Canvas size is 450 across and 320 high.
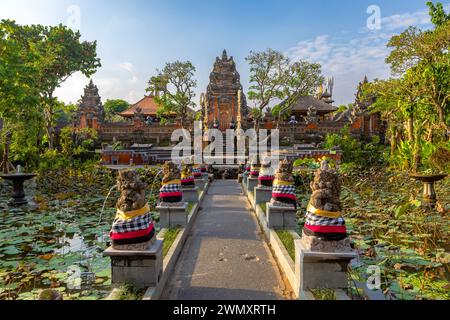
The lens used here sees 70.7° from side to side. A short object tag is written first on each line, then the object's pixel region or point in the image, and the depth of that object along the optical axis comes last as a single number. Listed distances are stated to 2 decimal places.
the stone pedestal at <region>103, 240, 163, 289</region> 4.14
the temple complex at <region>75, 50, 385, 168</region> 30.69
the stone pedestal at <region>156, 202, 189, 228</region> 7.21
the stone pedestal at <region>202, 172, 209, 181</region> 15.14
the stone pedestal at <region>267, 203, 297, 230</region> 7.01
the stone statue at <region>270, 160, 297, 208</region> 7.21
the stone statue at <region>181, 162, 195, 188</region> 10.32
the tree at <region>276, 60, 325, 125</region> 28.34
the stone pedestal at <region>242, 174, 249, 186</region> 14.48
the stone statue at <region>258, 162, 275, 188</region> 9.62
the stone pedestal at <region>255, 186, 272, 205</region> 9.48
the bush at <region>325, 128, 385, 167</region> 22.27
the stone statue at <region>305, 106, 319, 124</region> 31.08
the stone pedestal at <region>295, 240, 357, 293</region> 4.09
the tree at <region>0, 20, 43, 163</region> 11.94
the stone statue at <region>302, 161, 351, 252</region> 4.13
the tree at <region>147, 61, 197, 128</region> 30.25
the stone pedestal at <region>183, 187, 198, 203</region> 10.09
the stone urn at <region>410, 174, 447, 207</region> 9.39
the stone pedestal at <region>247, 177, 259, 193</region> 12.29
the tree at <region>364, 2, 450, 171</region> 14.15
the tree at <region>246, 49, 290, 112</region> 28.66
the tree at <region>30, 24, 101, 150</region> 20.19
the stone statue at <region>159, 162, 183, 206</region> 7.40
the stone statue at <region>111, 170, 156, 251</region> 4.19
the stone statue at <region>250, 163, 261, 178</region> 12.62
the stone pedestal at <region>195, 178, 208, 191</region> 13.25
